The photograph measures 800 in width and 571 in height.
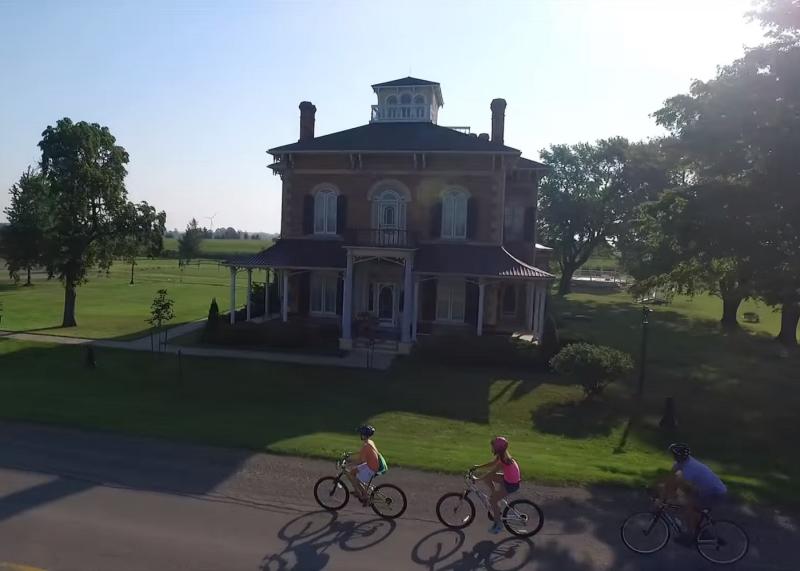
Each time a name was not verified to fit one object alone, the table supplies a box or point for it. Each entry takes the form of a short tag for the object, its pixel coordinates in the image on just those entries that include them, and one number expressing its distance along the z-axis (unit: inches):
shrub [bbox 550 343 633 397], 722.2
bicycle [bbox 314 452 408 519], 358.9
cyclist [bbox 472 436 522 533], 333.7
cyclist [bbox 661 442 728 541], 309.4
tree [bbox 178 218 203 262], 4082.2
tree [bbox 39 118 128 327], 1120.2
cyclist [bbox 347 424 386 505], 357.4
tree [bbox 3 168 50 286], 1202.6
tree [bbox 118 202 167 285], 1188.5
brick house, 986.1
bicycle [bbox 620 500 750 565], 313.7
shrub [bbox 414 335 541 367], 898.1
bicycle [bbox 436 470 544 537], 338.0
